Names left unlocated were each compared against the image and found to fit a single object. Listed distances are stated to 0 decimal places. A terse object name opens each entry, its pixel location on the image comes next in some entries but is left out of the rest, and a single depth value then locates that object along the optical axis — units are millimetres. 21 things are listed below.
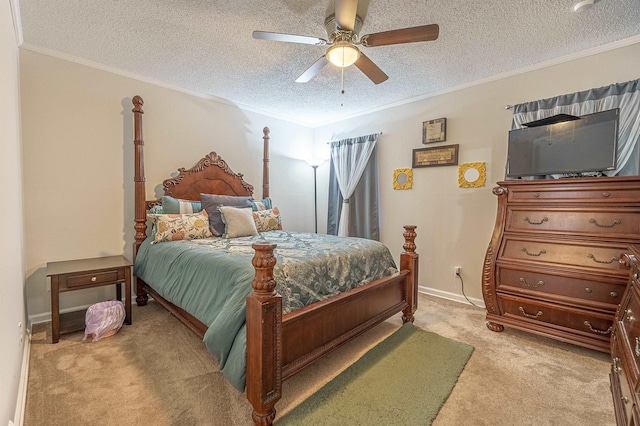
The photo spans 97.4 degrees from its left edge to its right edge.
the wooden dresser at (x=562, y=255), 2043
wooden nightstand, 2232
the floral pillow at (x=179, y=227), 2787
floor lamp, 4809
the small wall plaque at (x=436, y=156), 3393
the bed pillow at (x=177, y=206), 3096
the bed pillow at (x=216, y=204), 3119
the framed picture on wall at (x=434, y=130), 3453
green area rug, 1523
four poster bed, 1435
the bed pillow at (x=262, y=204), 3732
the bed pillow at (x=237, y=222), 3010
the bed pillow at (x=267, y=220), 3500
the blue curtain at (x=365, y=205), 4113
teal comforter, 1568
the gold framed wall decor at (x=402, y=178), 3783
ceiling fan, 1737
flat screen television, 2193
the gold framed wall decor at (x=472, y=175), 3168
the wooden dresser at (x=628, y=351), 1236
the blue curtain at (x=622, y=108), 2314
